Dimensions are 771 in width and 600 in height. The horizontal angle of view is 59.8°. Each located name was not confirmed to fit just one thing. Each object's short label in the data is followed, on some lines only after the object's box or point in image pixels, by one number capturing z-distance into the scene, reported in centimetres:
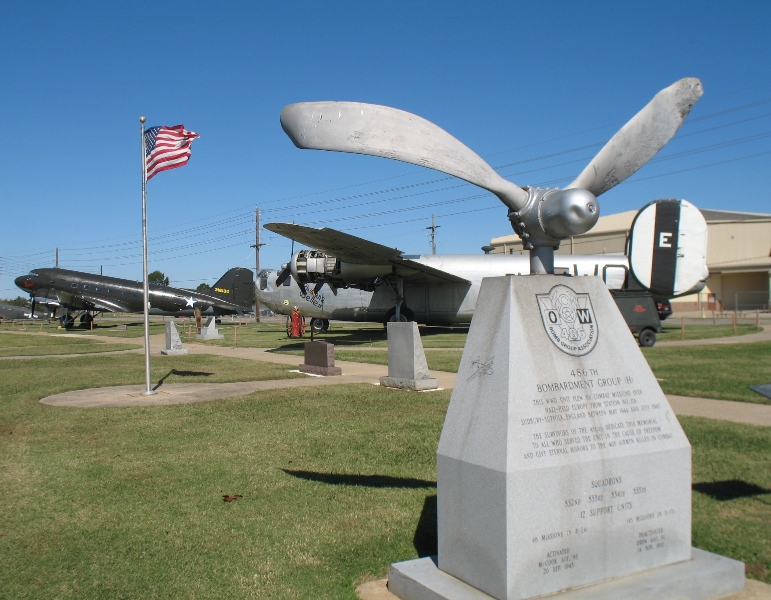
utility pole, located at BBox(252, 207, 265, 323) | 6231
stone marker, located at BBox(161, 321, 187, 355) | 2112
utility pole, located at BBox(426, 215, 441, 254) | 6217
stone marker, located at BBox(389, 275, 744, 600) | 337
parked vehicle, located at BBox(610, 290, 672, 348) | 2041
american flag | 1180
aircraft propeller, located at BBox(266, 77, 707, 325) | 357
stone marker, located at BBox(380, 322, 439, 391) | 1169
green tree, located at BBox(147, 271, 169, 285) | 12932
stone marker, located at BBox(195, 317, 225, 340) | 3013
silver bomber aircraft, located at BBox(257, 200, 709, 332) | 2311
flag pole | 1146
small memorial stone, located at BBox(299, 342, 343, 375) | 1435
